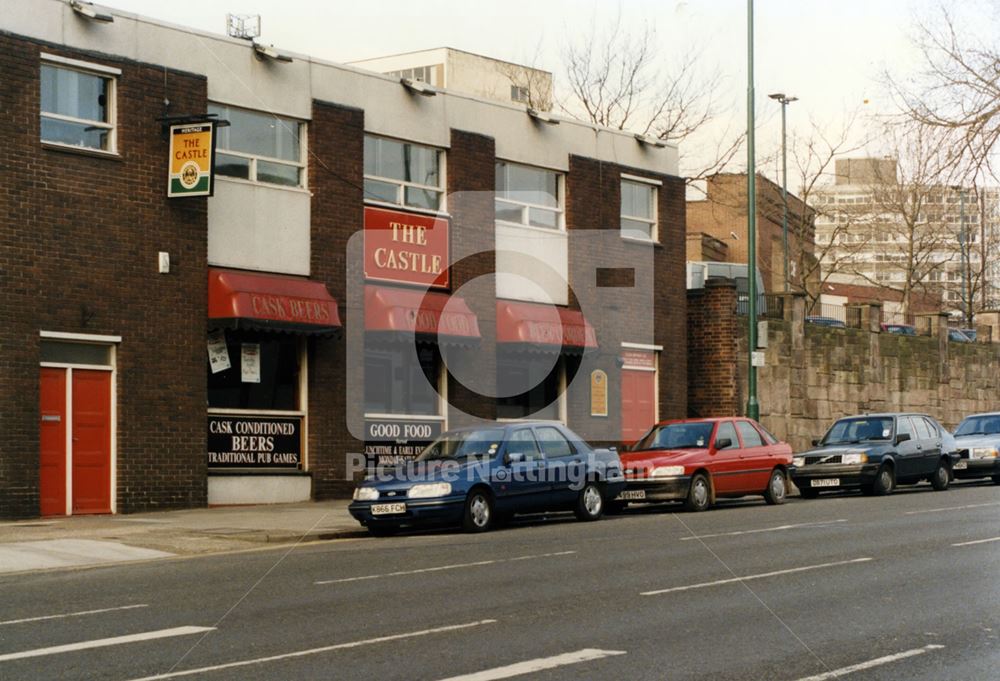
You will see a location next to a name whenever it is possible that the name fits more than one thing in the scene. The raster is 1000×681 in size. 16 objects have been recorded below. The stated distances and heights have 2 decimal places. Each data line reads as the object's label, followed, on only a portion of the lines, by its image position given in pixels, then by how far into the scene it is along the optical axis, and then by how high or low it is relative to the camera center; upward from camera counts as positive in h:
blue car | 19.17 -1.33
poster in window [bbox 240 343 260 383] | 24.77 +0.42
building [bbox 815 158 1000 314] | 52.62 +6.80
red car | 22.72 -1.28
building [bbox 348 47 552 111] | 60.98 +13.78
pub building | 21.84 +2.05
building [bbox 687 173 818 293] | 64.69 +7.73
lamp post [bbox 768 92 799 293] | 53.53 +8.42
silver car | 30.31 -1.59
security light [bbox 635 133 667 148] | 33.25 +5.72
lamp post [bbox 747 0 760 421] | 29.34 +3.01
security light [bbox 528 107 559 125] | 30.40 +5.75
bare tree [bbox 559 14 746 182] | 47.31 +8.84
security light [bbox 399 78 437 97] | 27.47 +5.77
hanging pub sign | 22.77 +3.65
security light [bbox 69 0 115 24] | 21.92 +5.81
